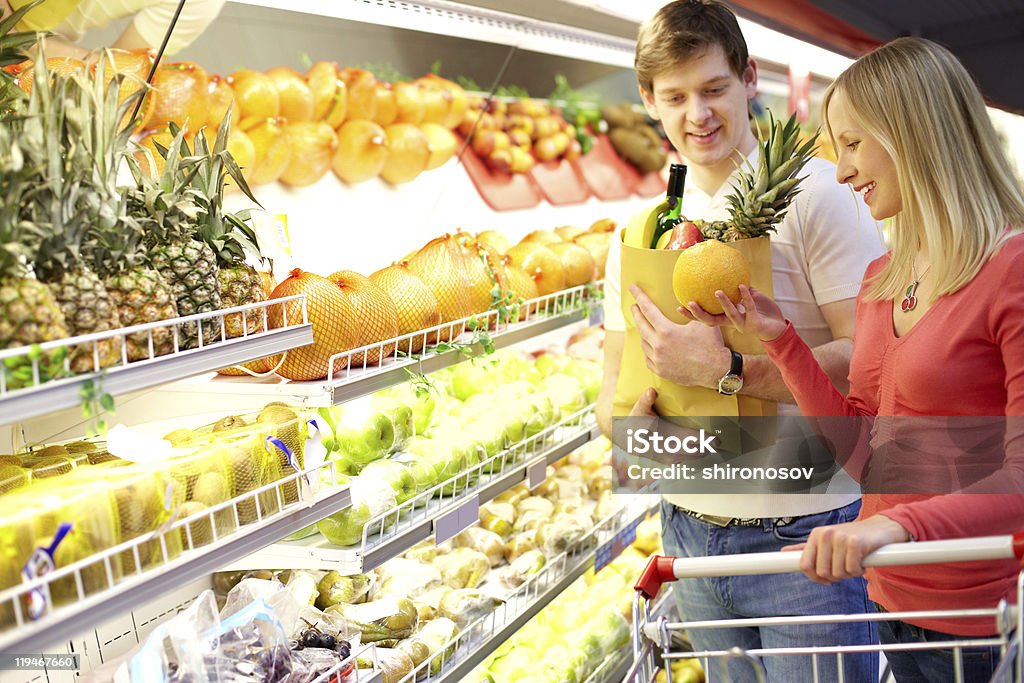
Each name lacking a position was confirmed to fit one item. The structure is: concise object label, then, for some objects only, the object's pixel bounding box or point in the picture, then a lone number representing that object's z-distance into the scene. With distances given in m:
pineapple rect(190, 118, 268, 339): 1.70
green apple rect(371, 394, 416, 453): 2.45
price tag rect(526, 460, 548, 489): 2.76
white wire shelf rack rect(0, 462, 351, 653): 1.28
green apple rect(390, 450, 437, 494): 2.34
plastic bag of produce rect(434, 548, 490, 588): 2.82
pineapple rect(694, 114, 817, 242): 1.95
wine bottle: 2.10
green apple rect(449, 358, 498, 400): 3.28
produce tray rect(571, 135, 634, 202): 4.50
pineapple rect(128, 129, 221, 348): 1.58
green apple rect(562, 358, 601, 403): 3.39
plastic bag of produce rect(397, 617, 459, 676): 2.31
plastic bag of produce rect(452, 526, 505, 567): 3.02
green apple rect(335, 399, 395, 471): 2.36
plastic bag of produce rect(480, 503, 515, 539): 3.20
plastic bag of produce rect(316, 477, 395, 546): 2.04
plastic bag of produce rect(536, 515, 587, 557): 3.06
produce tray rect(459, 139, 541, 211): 3.79
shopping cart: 1.40
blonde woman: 1.63
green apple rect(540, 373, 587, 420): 3.19
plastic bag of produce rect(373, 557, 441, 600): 2.68
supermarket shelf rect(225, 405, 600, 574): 2.03
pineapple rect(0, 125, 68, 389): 1.27
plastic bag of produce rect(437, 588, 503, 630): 2.57
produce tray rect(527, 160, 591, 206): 4.19
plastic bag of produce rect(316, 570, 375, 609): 2.53
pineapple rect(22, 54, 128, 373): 1.37
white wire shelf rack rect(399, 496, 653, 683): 2.42
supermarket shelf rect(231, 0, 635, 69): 2.49
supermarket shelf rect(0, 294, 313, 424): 1.26
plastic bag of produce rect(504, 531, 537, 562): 3.03
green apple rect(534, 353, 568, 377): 3.67
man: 2.16
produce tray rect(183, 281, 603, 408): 1.87
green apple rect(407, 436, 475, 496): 2.43
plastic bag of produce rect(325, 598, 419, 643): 2.39
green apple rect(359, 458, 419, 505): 2.26
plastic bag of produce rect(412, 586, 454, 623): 2.58
